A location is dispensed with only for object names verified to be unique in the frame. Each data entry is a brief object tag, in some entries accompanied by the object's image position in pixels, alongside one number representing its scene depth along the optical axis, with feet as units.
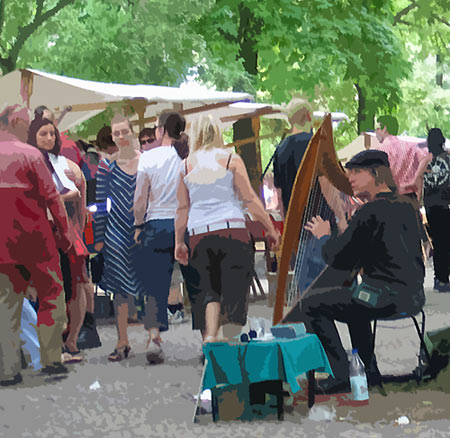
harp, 28.12
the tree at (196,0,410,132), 96.34
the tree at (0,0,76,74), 97.23
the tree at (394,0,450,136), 137.39
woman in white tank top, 34.11
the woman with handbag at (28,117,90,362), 39.95
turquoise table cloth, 28.19
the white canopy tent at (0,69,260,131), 53.04
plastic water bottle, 30.00
